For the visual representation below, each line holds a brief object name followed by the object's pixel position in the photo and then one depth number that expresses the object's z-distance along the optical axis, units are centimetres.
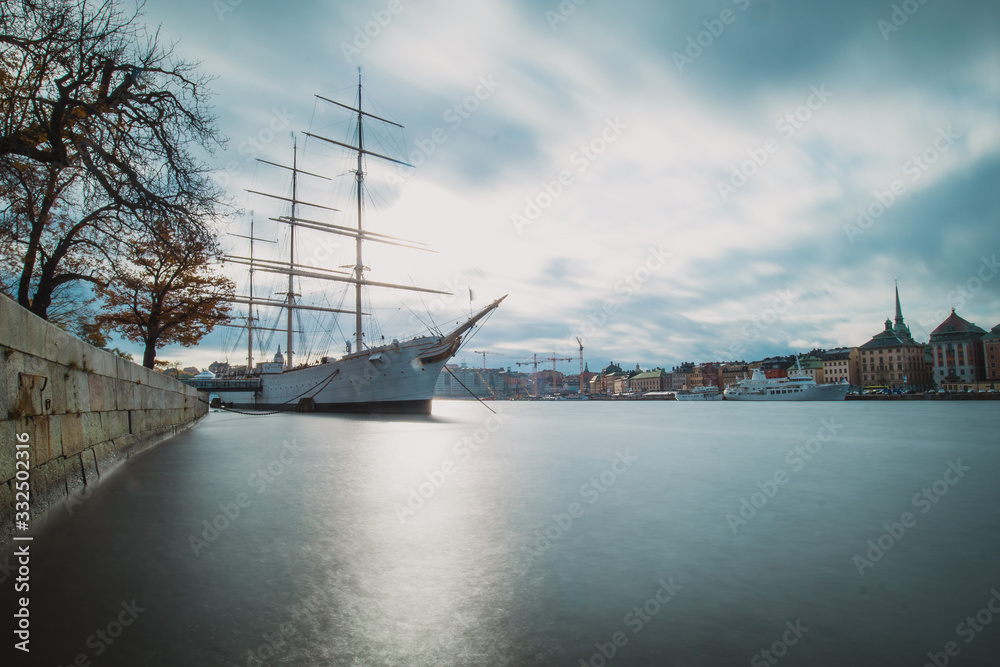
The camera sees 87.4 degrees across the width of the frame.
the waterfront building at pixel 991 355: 11150
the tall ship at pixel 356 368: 3769
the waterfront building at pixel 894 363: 12300
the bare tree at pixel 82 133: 711
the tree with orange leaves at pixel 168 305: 2039
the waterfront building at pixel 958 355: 11488
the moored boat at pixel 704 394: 13050
